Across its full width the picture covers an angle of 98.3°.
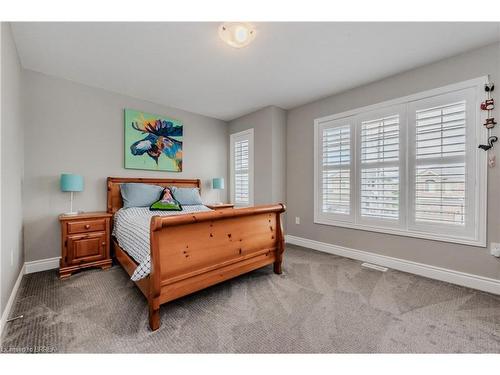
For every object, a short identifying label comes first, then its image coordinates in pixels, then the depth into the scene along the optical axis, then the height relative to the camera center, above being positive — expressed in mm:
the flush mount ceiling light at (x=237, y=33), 1790 +1288
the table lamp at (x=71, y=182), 2531 +27
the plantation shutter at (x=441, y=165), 2209 +202
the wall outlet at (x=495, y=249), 2020 -618
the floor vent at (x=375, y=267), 2619 -1036
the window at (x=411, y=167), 2156 +198
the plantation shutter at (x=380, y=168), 2650 +199
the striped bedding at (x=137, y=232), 1635 -478
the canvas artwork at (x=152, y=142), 3230 +675
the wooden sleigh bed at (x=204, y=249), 1525 -585
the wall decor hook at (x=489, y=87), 2043 +918
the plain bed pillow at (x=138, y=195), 2982 -150
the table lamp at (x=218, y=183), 4016 +17
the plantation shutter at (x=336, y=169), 3109 +219
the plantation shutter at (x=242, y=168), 4065 +320
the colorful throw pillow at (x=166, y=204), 2931 -280
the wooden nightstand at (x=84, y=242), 2404 -668
